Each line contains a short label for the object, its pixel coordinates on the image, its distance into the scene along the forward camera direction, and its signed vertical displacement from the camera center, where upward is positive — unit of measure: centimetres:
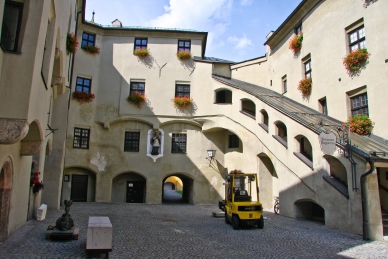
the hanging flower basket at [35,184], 1295 -24
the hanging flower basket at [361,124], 1412 +276
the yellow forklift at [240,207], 1196 -95
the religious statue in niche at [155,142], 2214 +275
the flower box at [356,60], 1460 +595
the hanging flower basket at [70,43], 1441 +629
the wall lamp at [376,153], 1128 +116
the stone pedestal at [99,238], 729 -137
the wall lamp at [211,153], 2181 +201
